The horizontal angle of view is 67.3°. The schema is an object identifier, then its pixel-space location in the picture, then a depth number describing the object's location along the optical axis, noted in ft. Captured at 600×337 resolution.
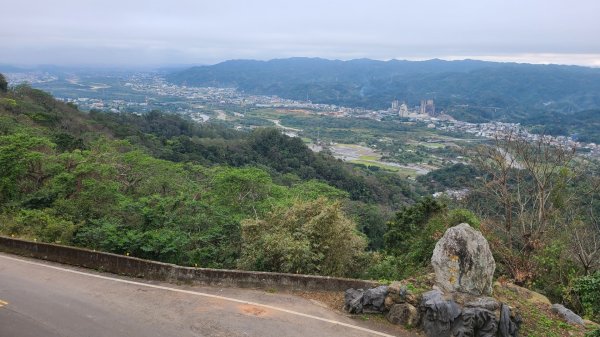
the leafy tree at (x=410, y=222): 66.79
